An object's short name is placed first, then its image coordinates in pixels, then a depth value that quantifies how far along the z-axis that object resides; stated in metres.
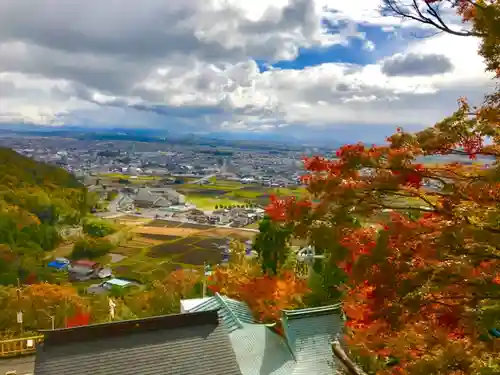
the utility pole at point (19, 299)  21.39
